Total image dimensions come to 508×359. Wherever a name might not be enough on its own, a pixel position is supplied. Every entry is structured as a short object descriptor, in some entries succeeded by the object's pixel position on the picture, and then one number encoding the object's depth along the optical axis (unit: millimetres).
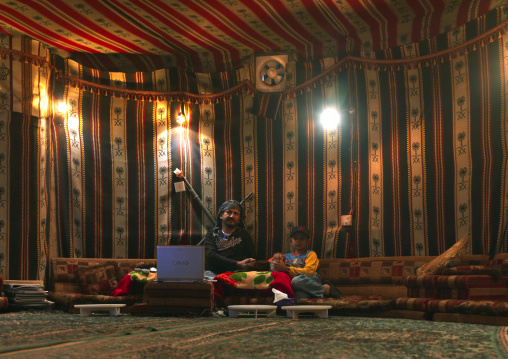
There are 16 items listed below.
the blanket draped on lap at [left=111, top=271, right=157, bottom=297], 5930
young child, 5633
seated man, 6371
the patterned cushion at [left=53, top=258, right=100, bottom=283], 6406
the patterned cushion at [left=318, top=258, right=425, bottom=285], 5785
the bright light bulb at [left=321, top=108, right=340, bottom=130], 6750
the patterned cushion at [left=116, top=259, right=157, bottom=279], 6637
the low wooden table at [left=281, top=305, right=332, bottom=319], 4625
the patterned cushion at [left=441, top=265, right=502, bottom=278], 4582
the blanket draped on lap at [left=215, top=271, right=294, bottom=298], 5633
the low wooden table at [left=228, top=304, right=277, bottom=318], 4721
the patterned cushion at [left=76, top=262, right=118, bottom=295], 6246
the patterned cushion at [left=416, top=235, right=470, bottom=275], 4863
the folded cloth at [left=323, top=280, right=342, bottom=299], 5773
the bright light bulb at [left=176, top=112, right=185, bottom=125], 7371
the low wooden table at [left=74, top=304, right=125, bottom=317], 4975
